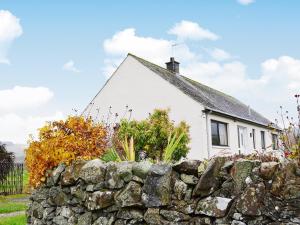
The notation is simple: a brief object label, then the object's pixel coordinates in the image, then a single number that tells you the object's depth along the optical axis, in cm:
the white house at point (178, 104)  2227
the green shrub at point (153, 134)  1694
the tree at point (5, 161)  2049
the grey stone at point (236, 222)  521
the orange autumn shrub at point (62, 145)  767
